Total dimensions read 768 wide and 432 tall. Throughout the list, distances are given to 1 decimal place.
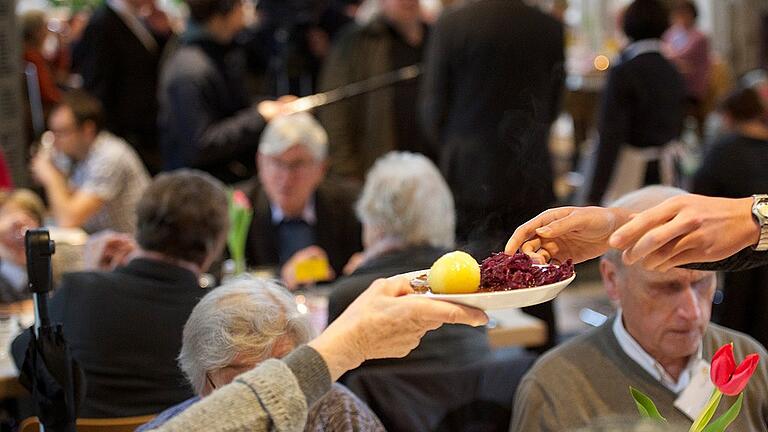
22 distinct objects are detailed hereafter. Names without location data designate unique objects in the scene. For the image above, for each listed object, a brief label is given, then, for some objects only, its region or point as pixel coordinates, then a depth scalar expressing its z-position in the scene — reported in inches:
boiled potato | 58.1
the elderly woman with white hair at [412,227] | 110.9
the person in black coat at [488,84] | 160.8
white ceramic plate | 56.3
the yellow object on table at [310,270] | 144.3
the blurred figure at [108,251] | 133.3
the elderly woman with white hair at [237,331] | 75.4
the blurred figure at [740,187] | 167.6
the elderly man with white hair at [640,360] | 88.8
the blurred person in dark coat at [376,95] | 214.7
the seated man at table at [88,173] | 190.9
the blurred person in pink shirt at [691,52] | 362.6
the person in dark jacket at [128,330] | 106.0
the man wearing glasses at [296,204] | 167.3
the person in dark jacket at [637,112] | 209.3
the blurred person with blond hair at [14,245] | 144.7
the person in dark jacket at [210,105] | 194.1
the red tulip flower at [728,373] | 61.6
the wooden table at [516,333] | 134.1
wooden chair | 92.7
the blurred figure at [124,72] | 242.5
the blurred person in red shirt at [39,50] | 269.7
